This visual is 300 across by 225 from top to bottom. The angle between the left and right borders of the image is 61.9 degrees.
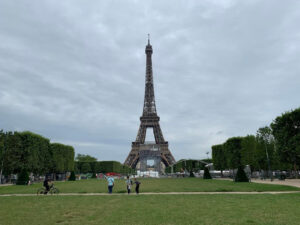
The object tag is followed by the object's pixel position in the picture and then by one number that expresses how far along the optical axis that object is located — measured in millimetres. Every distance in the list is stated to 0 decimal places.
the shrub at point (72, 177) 52591
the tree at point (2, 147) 43344
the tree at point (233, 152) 47128
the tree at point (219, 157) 53281
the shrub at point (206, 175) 47688
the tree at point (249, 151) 44500
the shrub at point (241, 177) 34625
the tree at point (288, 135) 27125
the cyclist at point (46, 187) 20566
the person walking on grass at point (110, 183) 20658
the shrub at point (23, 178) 37669
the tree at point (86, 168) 84625
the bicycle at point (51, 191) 20797
